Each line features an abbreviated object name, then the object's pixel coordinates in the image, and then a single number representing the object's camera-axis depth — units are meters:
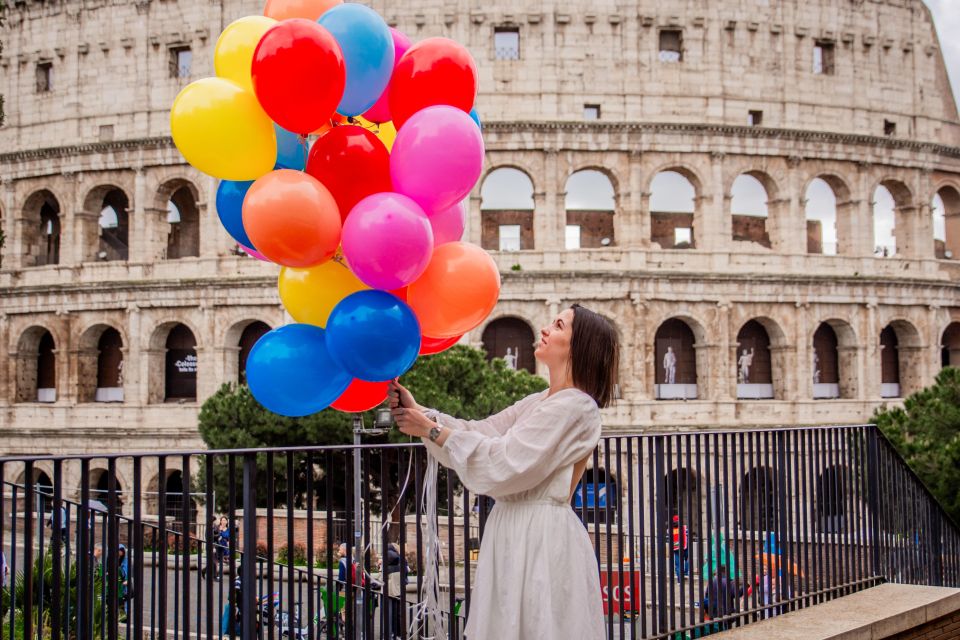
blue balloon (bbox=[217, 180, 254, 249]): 4.47
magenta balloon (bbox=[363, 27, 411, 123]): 4.70
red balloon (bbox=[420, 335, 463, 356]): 4.66
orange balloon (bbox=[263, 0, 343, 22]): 4.55
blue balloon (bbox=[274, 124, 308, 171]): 4.38
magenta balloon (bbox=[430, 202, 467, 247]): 4.62
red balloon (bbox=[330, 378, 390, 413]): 4.41
